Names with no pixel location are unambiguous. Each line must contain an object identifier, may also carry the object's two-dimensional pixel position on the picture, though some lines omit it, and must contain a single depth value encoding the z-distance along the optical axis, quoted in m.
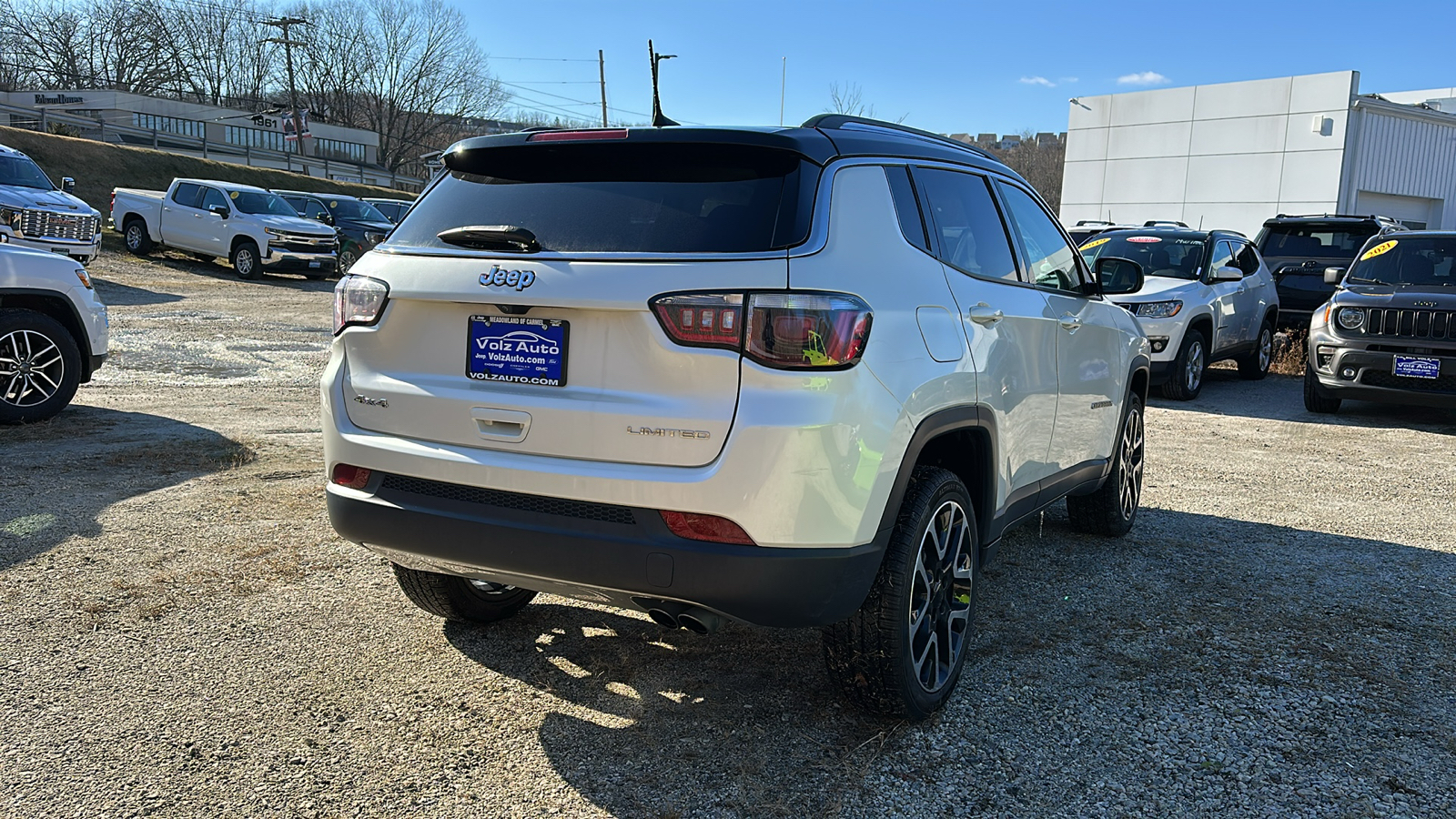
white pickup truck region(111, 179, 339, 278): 23.03
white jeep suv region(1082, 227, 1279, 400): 11.57
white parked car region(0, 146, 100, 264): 17.20
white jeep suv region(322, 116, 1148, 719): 2.86
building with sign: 53.94
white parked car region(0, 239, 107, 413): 7.77
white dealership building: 31.91
